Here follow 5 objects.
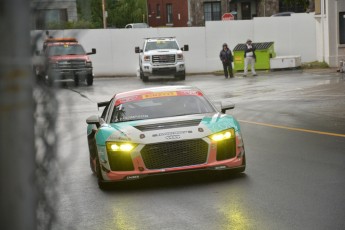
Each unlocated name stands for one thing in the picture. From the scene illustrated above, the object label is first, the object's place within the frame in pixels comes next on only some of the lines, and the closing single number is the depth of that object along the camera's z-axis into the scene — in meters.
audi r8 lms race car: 10.86
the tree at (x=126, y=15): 73.56
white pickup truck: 40.56
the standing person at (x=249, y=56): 39.88
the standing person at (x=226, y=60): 39.53
